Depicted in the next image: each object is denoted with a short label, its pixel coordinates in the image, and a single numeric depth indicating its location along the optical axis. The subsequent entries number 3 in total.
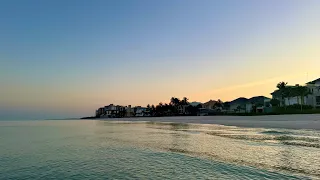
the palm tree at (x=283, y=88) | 72.45
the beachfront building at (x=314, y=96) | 68.40
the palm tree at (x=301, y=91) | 66.45
